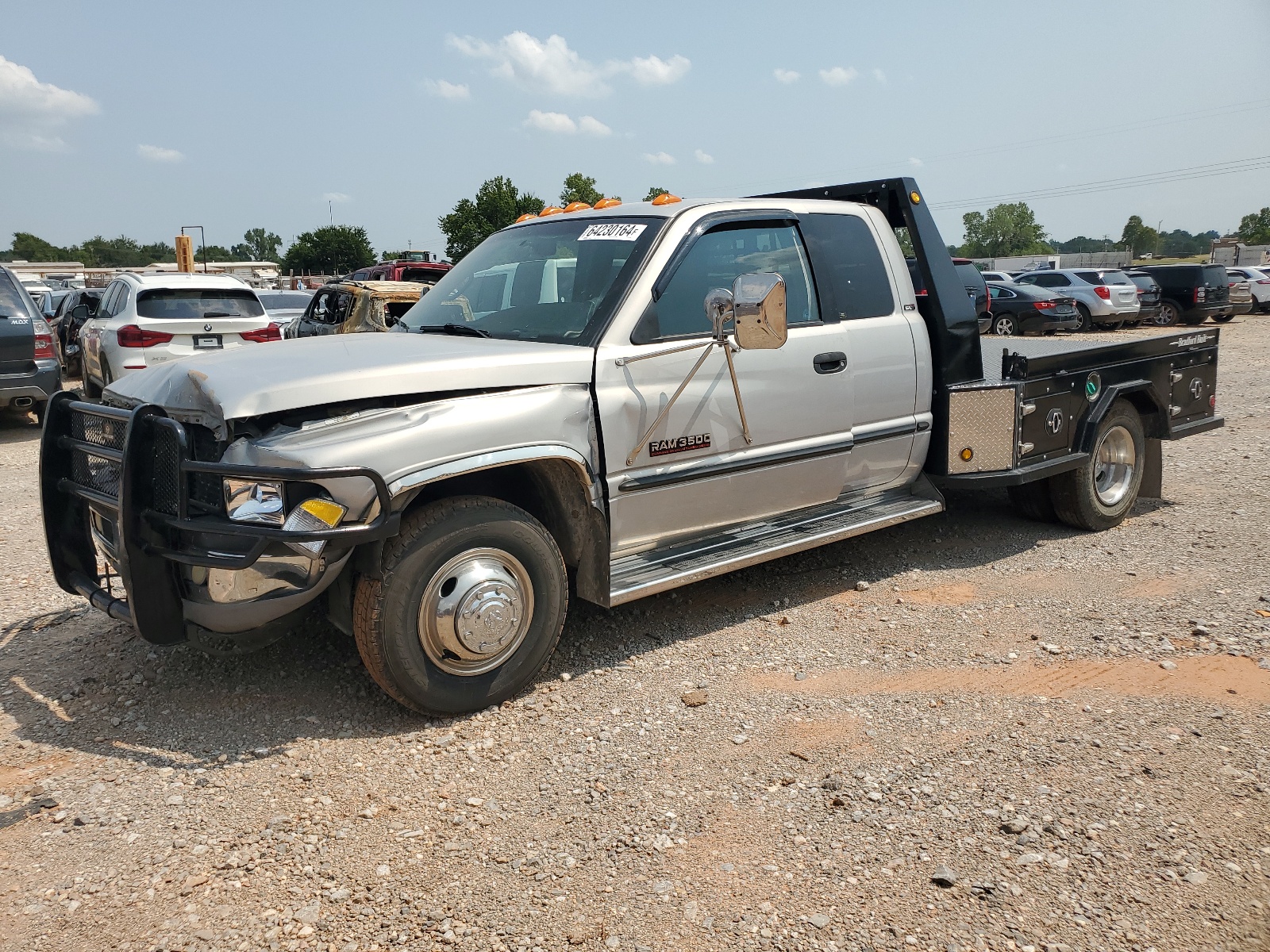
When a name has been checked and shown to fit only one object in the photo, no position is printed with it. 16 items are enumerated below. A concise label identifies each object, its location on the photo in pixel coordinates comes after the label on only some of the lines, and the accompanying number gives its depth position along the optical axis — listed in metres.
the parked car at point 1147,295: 24.67
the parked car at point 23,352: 9.93
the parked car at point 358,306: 11.73
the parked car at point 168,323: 10.73
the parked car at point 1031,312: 21.98
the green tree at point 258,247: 144.50
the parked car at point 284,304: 17.61
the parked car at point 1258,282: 28.12
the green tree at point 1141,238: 130.12
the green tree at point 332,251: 80.44
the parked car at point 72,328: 16.36
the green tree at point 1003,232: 134.88
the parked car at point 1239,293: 26.05
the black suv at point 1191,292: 24.31
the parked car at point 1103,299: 22.94
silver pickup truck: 3.24
